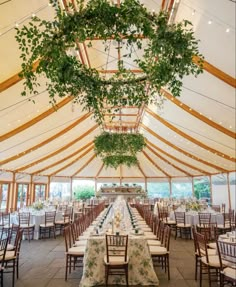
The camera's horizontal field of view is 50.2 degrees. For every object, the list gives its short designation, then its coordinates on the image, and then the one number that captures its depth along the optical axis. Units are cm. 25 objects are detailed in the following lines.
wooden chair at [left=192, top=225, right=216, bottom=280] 502
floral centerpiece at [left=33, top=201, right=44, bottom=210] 1055
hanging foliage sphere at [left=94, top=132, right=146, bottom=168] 945
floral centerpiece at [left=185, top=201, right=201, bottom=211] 1017
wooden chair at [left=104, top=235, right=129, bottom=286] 453
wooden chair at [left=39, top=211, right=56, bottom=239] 953
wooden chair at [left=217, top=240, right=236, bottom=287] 400
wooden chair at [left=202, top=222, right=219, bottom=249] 534
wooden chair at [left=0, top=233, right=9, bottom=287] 451
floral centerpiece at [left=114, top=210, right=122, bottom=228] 584
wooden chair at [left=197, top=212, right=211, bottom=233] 892
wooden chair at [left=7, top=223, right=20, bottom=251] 526
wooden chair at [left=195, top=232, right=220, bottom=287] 444
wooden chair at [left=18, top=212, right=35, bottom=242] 897
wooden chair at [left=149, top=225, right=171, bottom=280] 533
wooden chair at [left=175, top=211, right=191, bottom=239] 946
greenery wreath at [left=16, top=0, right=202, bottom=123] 275
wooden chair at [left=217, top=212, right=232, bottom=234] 907
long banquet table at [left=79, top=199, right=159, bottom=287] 473
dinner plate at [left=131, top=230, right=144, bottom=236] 530
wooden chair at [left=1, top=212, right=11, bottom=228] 934
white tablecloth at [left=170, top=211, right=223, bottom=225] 966
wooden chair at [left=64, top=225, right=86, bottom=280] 520
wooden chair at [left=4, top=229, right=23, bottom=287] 486
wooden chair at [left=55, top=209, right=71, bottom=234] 1018
